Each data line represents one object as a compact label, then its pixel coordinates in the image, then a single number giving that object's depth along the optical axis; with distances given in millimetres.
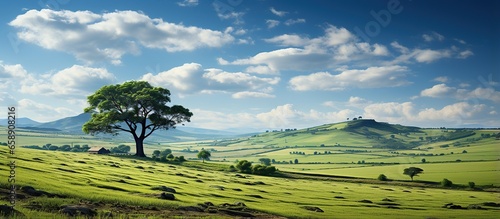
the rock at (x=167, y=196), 42525
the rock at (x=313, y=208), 49569
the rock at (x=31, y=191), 32656
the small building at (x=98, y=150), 132562
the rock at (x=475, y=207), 70000
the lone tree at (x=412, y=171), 161375
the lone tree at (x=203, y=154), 163500
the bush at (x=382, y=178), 138762
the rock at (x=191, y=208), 38059
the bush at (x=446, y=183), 130125
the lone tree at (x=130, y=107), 105062
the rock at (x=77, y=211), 27344
